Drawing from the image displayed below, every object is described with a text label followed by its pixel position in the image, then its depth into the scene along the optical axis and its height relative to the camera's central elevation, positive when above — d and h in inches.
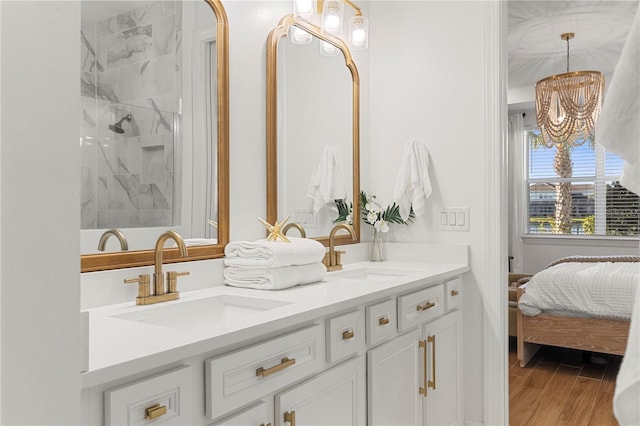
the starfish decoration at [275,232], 75.7 -2.6
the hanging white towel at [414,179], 100.6 +7.1
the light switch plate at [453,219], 98.7 -0.9
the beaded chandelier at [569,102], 164.7 +37.6
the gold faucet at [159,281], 58.2 -7.8
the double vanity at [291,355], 37.3 -13.5
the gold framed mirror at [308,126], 83.2 +16.5
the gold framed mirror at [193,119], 61.2 +12.7
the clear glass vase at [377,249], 105.1 -7.3
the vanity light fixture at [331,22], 85.4 +34.7
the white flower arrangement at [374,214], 101.0 +0.2
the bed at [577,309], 130.1 -25.4
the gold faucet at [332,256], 91.0 -7.5
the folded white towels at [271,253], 67.2 -5.3
